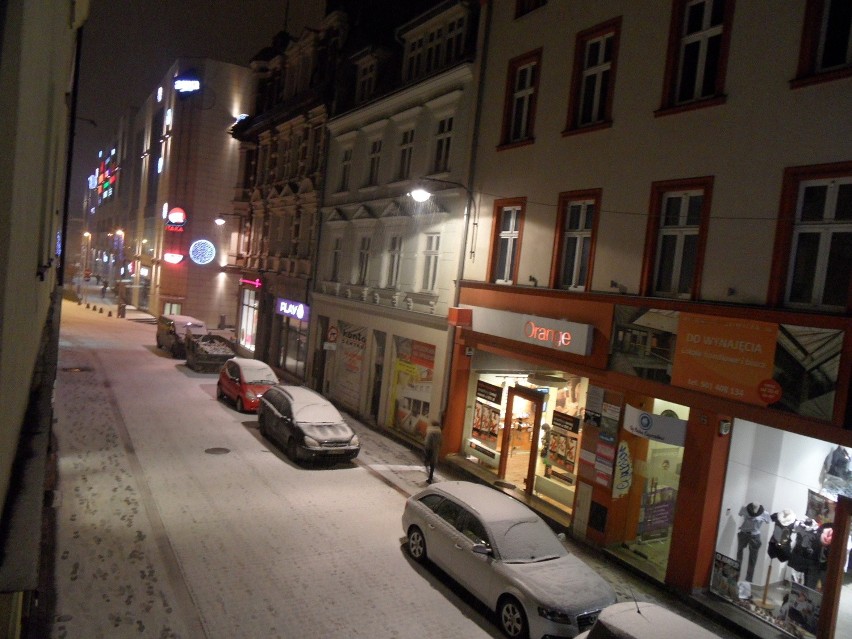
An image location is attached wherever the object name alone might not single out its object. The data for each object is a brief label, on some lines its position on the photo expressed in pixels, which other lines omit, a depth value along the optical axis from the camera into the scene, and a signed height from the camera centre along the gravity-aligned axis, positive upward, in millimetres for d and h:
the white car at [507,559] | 8406 -4018
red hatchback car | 20875 -3825
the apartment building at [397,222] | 17391 +2244
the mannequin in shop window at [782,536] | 9516 -3270
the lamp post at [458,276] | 16516 +557
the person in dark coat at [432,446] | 15188 -3857
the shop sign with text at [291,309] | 26391 -1387
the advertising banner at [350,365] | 22047 -3022
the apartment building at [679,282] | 8938 +670
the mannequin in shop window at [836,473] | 8938 -2056
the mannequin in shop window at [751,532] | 9898 -3366
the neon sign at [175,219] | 42500 +3255
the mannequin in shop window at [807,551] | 9031 -3307
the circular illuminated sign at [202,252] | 43375 +1220
